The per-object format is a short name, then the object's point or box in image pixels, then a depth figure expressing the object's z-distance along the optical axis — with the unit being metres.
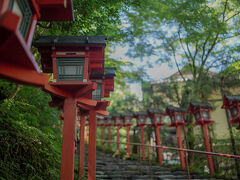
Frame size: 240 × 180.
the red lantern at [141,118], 13.55
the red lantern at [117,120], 15.81
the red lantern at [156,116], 12.07
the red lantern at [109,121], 16.62
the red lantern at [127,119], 14.96
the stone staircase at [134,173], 7.53
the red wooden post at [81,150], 6.14
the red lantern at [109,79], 6.75
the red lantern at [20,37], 1.90
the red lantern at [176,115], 10.79
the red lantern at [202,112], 9.91
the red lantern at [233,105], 7.90
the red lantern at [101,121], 17.35
